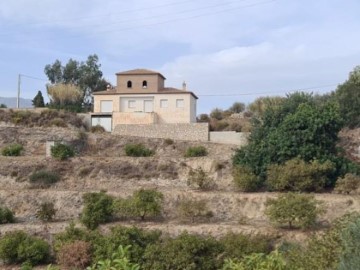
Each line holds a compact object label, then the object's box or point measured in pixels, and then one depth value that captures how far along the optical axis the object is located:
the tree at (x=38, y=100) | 65.28
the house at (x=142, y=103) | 49.94
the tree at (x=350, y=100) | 48.25
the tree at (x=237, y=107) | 66.29
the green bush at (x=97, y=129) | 47.84
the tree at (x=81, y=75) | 77.38
